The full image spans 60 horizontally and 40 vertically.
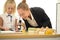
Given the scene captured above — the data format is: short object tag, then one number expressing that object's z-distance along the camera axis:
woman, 1.65
